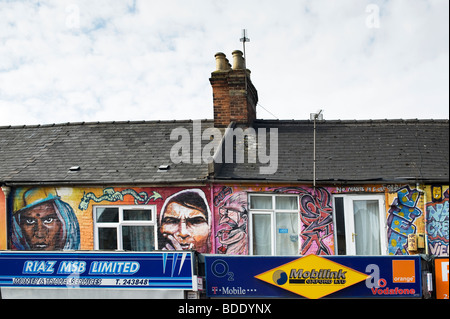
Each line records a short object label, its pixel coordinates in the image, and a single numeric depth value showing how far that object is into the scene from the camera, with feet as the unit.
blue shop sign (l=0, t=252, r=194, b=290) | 33.47
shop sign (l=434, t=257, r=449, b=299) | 32.40
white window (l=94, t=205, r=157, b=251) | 38.01
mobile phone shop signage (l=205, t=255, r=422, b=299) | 32.83
